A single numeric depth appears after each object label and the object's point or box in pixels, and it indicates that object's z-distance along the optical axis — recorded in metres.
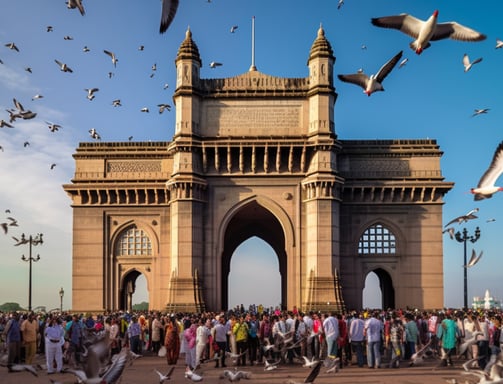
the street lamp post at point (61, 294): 46.56
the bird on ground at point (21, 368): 12.37
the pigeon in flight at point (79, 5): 13.67
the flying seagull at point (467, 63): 18.36
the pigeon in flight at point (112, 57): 23.62
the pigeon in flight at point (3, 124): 21.91
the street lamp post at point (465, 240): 36.25
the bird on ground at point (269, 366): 17.04
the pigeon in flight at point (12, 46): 22.14
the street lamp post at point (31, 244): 41.22
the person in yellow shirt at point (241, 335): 21.31
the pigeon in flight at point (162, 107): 30.77
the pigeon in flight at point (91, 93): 25.13
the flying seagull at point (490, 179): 13.21
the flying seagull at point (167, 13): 10.87
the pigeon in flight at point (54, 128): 25.89
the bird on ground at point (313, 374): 11.53
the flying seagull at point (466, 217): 19.27
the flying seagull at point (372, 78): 14.73
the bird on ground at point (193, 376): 13.59
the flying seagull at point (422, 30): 12.55
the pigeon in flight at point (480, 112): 18.02
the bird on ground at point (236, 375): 13.75
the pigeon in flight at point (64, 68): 22.15
